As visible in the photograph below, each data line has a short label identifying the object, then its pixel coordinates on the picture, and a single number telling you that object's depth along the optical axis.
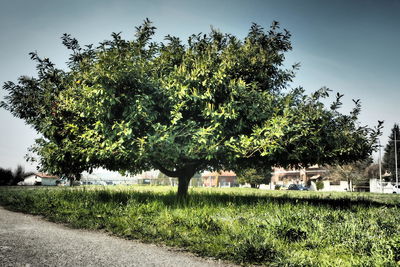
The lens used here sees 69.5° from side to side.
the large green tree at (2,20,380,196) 9.23
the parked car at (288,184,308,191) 57.11
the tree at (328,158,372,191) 42.22
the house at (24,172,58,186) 79.31
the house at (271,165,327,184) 78.75
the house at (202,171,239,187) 97.19
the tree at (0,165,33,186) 37.75
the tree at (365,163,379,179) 67.68
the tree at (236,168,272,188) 47.28
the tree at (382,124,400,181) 67.19
